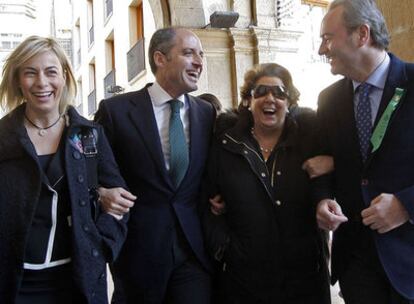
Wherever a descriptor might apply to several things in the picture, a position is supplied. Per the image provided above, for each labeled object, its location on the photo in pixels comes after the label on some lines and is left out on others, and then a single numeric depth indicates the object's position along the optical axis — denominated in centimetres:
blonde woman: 171
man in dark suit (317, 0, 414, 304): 174
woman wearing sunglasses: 219
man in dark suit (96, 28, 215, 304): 231
